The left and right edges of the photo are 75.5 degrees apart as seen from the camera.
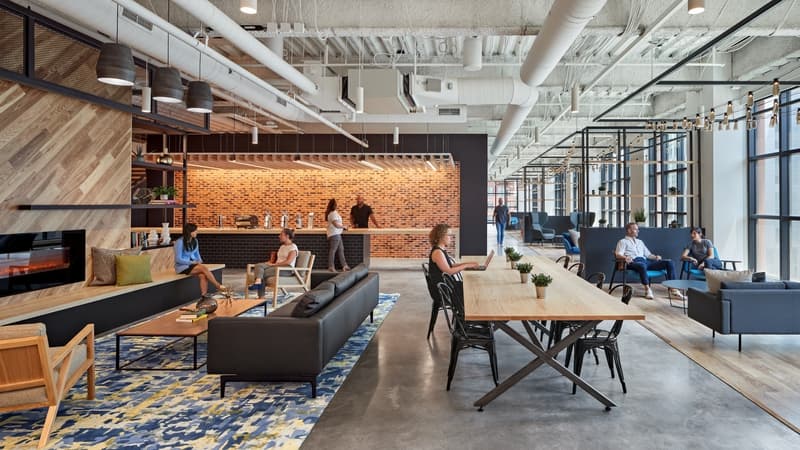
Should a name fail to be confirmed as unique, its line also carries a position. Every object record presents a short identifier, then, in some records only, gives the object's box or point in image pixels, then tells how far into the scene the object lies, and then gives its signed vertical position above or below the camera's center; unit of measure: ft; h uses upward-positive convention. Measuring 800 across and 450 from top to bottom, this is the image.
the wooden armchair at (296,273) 25.49 -2.42
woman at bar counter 37.04 -0.55
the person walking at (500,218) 64.08 +1.12
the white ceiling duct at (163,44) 13.73 +6.34
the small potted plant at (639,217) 34.27 +0.67
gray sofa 17.63 -2.83
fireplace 17.87 -1.27
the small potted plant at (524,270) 15.92 -1.33
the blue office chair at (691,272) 27.58 -2.46
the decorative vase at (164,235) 27.89 -0.48
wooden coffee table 15.06 -3.08
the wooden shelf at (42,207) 18.32 +0.68
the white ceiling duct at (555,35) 13.46 +5.92
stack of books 16.52 -2.91
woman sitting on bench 25.27 -1.61
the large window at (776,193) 28.94 +2.04
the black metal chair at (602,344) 13.56 -3.07
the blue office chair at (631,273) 29.06 -2.60
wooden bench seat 17.07 -2.96
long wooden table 11.46 -1.91
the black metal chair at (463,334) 13.83 -2.93
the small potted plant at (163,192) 26.96 +1.82
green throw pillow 21.89 -1.85
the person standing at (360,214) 41.81 +1.01
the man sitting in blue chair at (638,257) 28.73 -1.70
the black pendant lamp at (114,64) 13.42 +4.23
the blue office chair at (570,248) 42.47 -1.74
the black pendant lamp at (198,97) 16.93 +4.23
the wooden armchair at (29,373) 10.52 -3.07
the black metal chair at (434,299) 19.09 -2.72
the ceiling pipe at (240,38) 13.51 +6.03
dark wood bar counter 39.78 -1.36
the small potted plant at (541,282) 13.25 -1.43
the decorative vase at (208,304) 17.22 -2.63
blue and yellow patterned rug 10.84 -4.43
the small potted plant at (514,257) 20.35 -1.20
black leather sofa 13.16 -3.11
